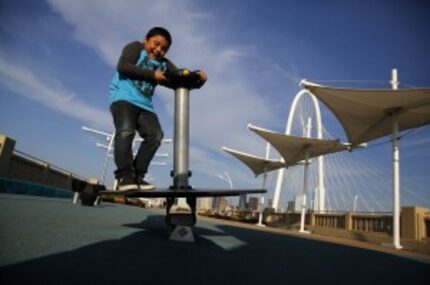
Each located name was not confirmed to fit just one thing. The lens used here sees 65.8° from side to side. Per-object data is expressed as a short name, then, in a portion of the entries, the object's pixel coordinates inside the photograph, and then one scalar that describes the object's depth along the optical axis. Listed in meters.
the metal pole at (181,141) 2.14
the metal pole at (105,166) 28.76
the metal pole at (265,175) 27.79
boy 2.18
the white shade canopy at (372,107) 10.75
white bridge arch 28.12
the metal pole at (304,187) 16.75
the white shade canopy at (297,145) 19.72
